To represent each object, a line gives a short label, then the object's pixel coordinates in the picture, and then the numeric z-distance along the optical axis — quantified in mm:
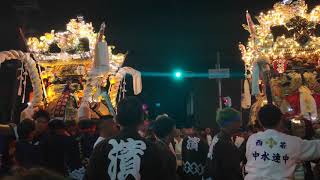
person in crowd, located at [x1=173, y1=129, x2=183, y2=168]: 8599
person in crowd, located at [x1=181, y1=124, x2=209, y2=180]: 6145
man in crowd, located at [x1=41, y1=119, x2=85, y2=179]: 5055
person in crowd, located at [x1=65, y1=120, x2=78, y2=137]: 6852
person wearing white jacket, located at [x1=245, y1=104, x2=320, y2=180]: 3801
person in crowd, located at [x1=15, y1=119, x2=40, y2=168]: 4670
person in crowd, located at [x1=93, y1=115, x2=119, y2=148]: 5037
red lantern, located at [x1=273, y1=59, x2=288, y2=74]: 9156
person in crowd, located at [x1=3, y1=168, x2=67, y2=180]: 1554
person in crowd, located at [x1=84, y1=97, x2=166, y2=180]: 3215
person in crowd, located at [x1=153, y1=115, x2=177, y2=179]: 5153
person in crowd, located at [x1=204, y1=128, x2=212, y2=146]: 12109
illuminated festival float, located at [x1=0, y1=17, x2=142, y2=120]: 11156
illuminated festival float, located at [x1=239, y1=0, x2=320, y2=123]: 8773
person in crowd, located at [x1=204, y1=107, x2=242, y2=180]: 4621
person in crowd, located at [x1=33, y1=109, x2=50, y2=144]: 5280
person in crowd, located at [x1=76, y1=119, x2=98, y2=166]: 5698
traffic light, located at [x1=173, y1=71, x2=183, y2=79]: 21316
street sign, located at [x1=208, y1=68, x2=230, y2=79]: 10617
